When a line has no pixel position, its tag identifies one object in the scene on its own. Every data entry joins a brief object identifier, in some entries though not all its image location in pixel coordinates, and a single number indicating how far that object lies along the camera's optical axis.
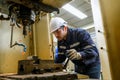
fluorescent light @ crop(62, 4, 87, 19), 4.99
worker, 1.60
